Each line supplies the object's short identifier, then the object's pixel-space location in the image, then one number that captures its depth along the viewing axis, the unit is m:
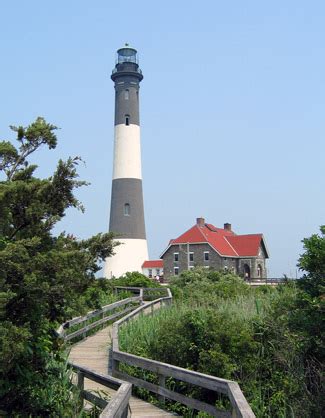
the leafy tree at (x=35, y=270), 4.65
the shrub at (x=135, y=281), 25.36
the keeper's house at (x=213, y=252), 47.78
